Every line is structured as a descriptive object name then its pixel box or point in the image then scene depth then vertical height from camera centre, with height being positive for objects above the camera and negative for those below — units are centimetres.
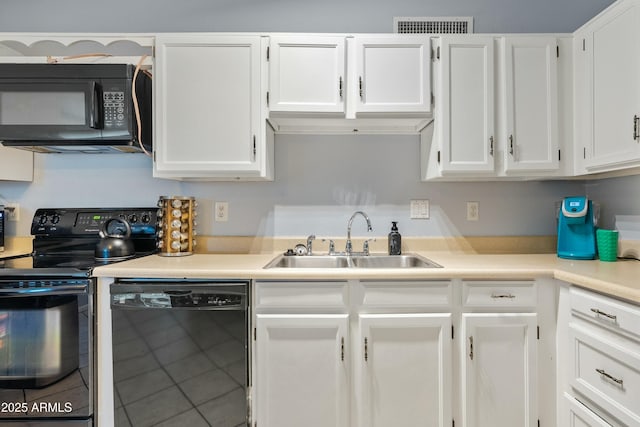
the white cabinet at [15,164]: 184 +30
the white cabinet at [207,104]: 163 +57
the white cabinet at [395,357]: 137 -62
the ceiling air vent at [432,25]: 196 +118
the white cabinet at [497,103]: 163 +58
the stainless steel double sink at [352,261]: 182 -27
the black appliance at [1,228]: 188 -8
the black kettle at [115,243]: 161 -15
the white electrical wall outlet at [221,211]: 199 +2
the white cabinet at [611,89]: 135 +58
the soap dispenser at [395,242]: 186 -16
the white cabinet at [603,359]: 104 -53
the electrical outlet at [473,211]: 197 +2
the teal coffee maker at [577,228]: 157 -7
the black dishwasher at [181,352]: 136 -59
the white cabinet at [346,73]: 162 +73
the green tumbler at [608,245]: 153 -15
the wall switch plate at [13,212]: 198 +2
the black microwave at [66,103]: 158 +57
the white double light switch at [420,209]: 197 +3
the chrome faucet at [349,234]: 187 -12
